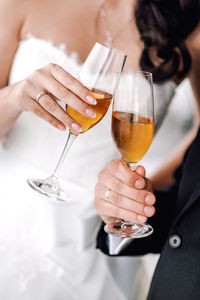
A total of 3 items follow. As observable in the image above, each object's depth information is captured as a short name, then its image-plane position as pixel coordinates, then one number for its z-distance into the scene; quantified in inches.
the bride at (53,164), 59.6
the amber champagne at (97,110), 44.1
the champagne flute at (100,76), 44.4
